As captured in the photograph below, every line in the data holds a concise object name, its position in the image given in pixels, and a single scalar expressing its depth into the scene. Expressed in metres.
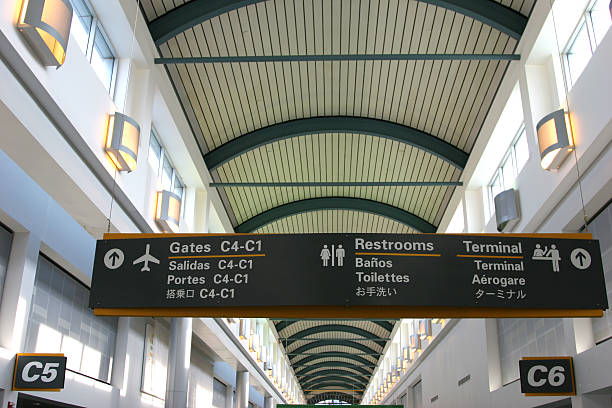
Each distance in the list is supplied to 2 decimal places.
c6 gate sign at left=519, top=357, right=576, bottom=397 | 8.76
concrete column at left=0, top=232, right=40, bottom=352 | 8.12
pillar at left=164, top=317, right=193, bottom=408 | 13.40
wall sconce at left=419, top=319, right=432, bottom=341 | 20.56
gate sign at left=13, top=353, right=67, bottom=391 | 7.88
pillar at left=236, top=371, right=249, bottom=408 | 23.55
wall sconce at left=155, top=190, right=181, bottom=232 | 11.00
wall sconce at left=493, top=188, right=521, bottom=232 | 10.97
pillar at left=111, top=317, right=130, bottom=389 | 12.04
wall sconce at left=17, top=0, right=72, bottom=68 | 6.06
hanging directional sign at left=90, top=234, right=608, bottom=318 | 5.91
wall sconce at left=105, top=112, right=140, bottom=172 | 8.48
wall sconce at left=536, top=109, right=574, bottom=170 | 8.31
